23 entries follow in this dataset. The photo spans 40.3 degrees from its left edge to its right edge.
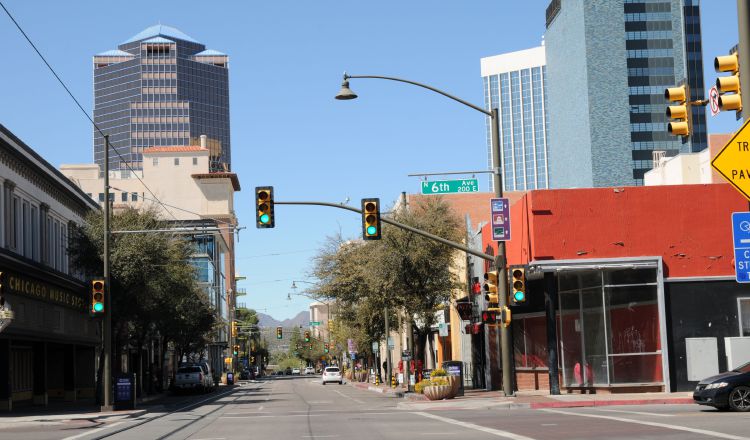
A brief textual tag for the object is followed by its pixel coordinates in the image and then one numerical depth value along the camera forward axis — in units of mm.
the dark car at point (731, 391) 24219
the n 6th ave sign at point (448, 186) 29984
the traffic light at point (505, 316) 30922
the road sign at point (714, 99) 14195
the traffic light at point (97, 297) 35094
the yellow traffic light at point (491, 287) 31312
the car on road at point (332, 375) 85250
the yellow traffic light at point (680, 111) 14906
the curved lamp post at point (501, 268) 31703
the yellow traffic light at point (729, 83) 13781
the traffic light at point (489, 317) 31855
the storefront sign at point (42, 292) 38281
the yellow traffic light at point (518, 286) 29812
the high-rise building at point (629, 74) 150250
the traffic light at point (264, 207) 28125
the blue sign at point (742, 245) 13891
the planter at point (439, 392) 37281
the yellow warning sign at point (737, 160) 12688
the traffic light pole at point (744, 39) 13695
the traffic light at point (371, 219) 28531
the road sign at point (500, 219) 31281
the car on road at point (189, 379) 62344
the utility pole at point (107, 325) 37500
